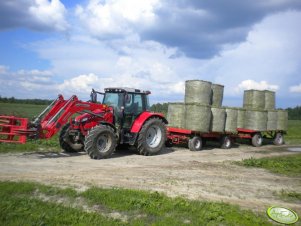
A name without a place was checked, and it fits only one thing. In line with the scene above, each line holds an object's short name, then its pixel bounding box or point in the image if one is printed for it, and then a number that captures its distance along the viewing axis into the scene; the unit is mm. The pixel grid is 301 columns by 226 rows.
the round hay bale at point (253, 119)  12384
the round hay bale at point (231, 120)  11329
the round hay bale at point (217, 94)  11219
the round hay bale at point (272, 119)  13131
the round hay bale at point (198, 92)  10494
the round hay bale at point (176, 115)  10485
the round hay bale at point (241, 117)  12032
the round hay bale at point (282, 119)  13582
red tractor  7115
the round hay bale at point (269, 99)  13274
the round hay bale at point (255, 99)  13076
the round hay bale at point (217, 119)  10708
